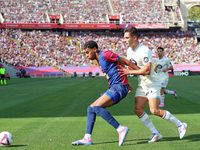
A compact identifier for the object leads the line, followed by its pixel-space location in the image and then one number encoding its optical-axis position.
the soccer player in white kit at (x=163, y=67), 12.07
